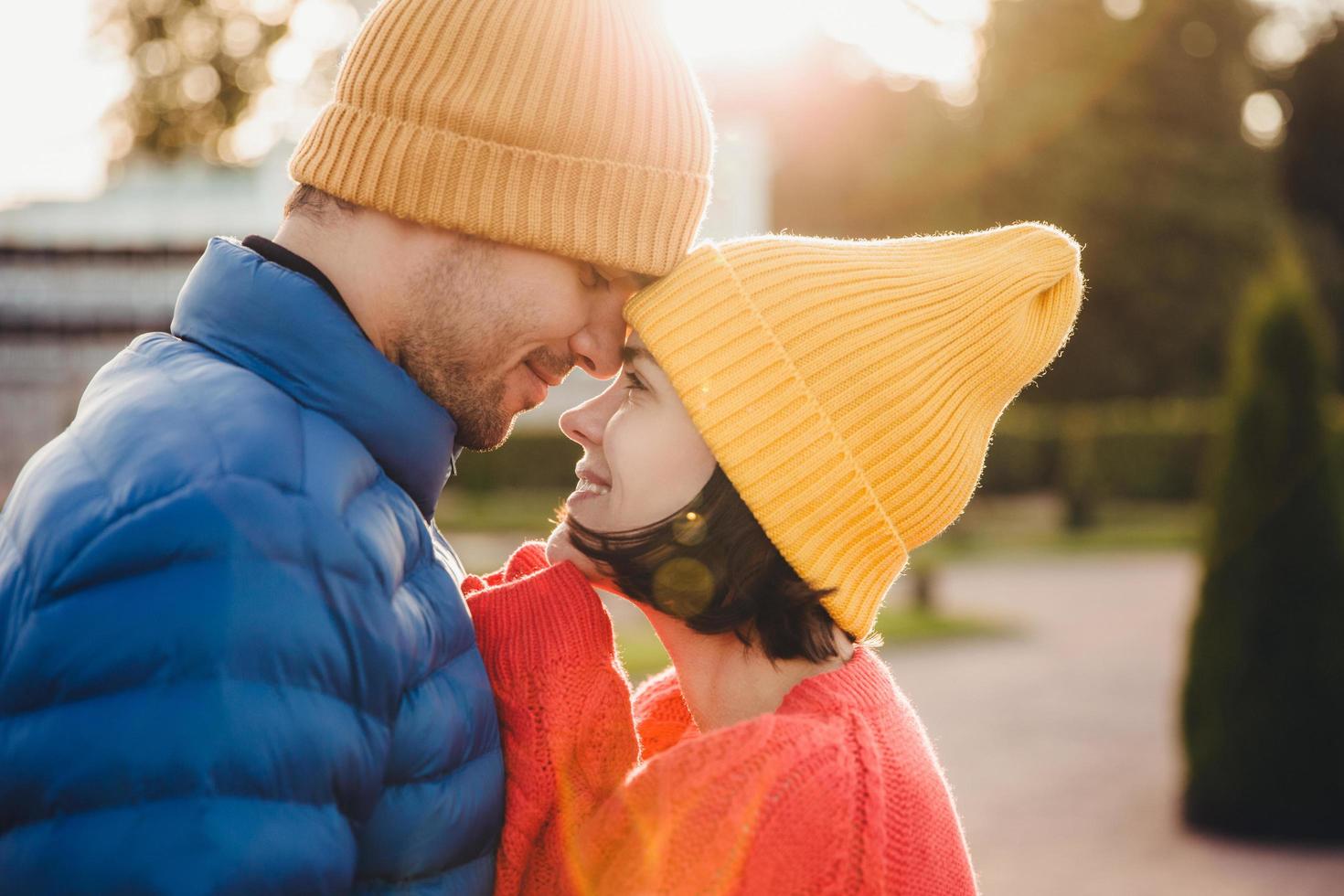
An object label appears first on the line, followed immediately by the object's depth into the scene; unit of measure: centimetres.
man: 158
